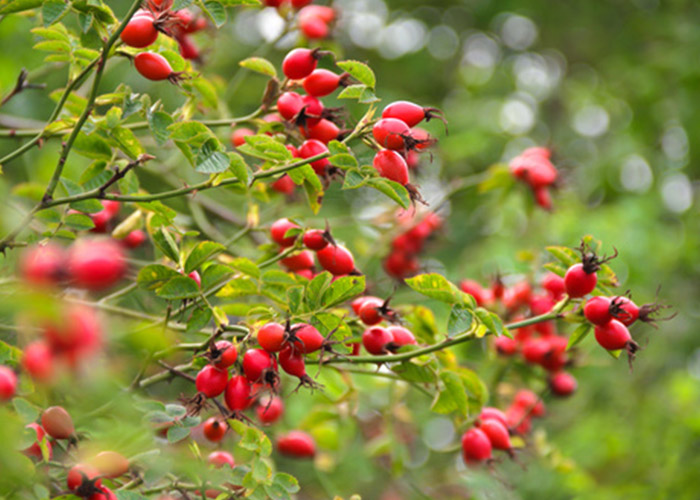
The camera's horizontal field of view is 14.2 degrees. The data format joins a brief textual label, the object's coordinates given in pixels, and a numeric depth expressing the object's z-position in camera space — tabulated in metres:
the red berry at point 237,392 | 1.35
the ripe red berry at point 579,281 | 1.39
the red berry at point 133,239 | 1.48
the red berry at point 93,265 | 1.14
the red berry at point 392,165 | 1.34
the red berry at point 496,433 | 1.50
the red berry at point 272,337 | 1.34
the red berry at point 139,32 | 1.33
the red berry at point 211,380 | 1.34
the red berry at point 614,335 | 1.38
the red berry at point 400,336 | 1.39
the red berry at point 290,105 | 1.38
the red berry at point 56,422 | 1.33
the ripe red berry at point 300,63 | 1.39
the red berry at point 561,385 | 1.61
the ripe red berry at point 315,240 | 1.40
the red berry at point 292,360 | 1.34
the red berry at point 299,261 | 1.43
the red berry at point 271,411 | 1.48
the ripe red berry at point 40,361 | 1.13
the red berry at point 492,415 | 1.51
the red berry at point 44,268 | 1.10
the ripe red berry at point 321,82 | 1.39
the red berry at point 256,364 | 1.34
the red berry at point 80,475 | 1.32
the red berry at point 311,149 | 1.36
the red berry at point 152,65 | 1.35
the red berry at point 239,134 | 1.44
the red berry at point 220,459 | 1.40
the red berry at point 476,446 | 1.49
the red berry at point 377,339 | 1.39
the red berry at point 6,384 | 1.26
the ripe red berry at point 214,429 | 1.40
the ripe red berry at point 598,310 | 1.38
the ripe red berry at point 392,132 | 1.33
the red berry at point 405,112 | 1.34
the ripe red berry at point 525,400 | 1.65
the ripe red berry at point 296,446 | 1.59
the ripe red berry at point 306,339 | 1.34
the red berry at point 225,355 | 1.34
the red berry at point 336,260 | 1.40
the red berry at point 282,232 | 1.42
